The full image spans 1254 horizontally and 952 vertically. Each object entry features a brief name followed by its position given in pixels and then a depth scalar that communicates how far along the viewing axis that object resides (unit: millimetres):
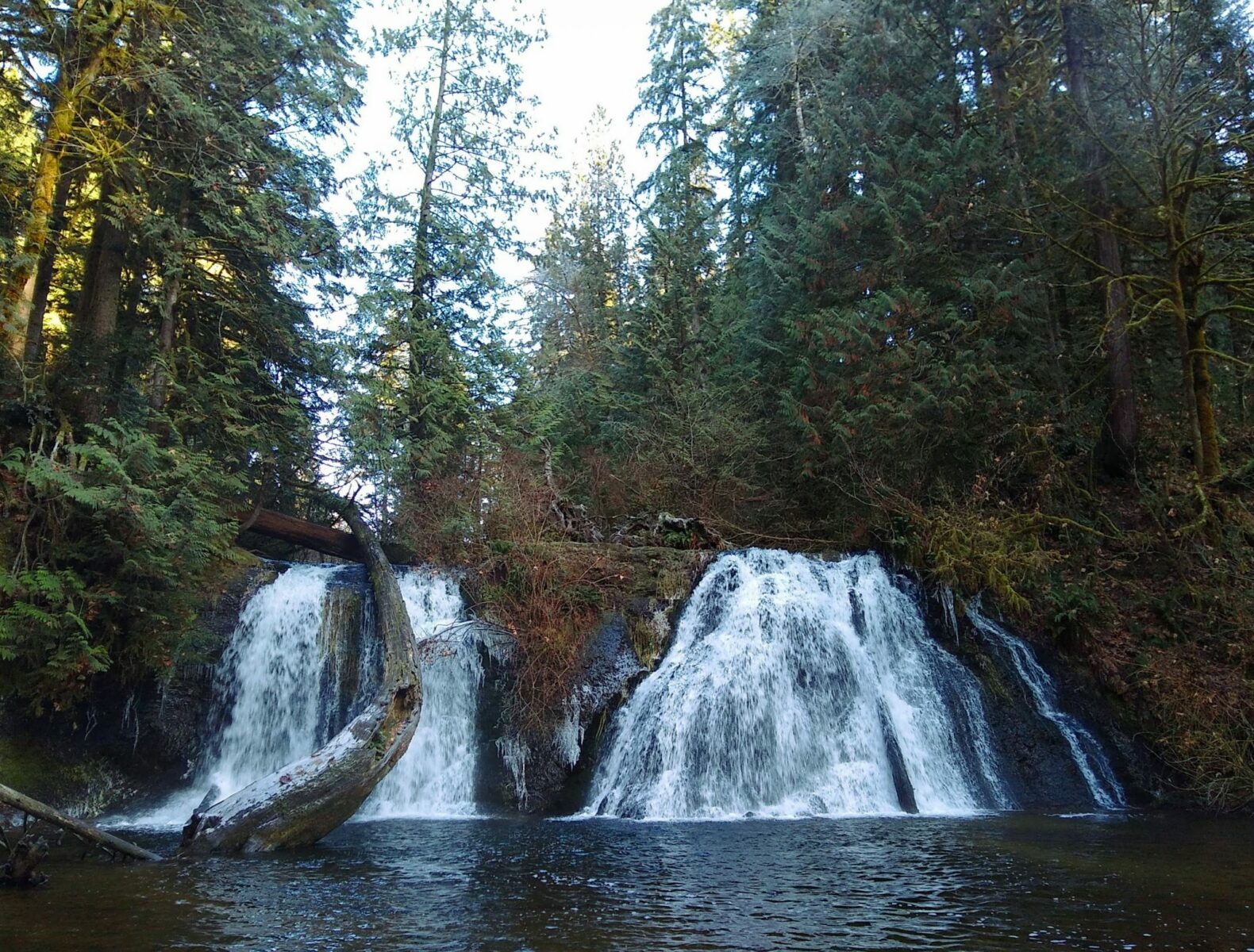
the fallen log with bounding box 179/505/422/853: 6621
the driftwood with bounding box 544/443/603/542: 13344
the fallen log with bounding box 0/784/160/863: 4930
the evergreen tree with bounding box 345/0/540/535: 14305
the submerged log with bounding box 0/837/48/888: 5000
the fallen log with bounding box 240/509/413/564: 12820
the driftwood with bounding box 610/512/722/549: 13219
